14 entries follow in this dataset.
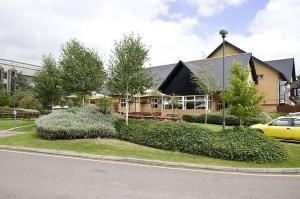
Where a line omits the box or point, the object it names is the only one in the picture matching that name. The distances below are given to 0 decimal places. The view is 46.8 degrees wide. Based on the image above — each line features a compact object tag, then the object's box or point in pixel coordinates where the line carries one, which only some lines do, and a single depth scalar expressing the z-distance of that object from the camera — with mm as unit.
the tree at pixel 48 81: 29000
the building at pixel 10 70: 87438
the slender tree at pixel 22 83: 74175
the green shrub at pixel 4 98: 54781
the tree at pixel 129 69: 19812
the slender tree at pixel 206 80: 33406
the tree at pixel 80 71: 22484
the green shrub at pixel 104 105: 20484
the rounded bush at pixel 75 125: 16969
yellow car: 18000
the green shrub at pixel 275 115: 35256
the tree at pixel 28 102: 49344
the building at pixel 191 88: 38719
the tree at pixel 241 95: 16438
